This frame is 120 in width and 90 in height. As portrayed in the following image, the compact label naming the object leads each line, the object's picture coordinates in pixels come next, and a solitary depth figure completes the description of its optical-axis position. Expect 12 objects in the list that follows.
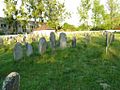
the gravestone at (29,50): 5.52
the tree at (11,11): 20.93
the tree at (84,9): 23.39
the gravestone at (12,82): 2.18
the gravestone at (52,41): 5.83
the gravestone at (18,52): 5.05
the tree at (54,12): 21.14
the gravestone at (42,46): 5.44
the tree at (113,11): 25.72
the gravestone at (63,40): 6.25
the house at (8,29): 23.83
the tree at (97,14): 24.19
